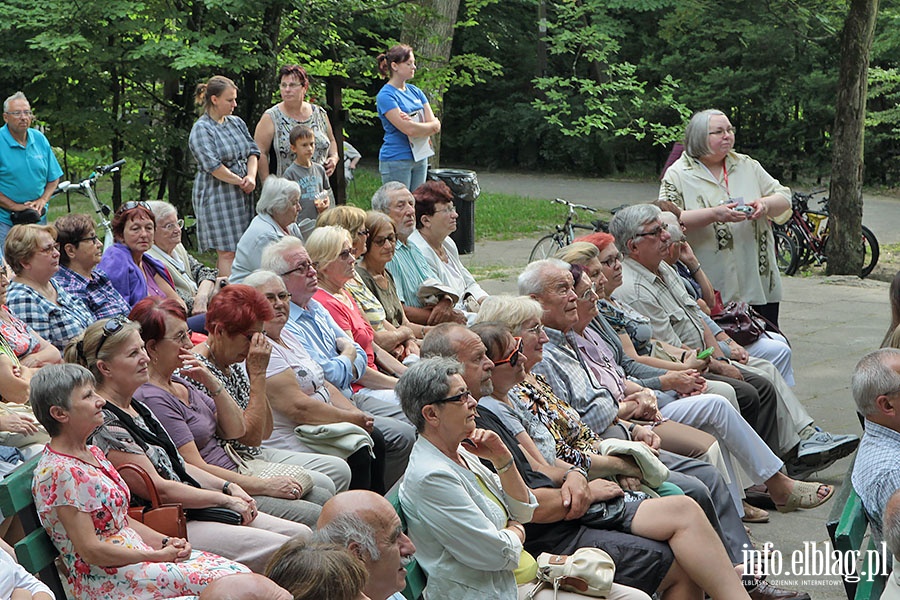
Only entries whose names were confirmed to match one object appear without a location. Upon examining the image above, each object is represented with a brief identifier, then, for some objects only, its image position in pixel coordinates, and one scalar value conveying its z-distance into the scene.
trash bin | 11.14
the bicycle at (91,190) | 8.02
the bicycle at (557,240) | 11.49
